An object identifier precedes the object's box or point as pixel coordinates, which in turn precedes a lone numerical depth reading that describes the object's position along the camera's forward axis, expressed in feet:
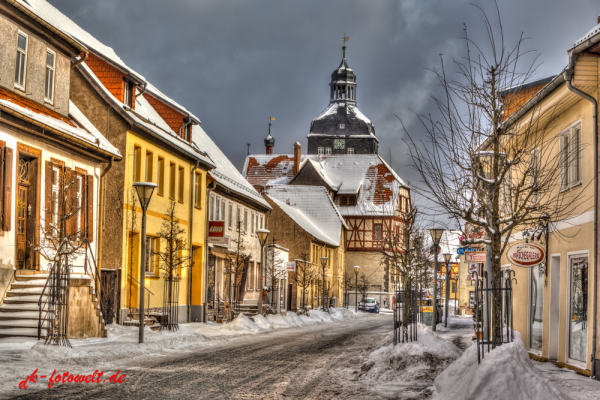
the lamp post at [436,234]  92.58
